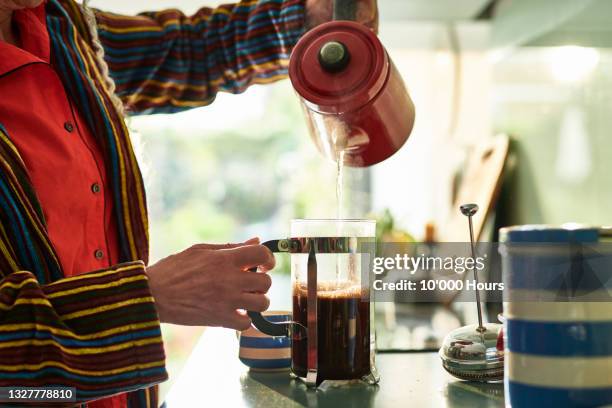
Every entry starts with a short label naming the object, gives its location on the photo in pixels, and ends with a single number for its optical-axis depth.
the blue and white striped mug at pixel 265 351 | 0.92
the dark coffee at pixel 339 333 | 0.80
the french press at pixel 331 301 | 0.80
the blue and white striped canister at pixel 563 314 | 0.52
